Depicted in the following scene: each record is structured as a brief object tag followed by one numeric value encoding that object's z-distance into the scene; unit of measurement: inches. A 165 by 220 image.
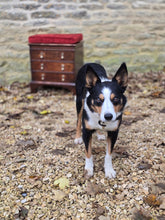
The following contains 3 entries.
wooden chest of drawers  181.3
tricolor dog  76.8
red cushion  177.3
